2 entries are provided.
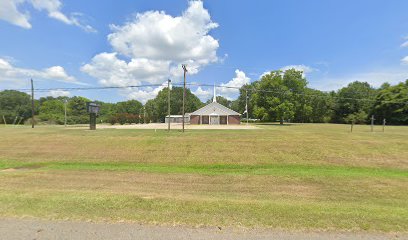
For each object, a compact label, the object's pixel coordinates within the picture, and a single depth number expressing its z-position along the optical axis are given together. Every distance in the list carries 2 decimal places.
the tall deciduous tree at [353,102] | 68.29
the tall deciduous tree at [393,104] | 56.22
